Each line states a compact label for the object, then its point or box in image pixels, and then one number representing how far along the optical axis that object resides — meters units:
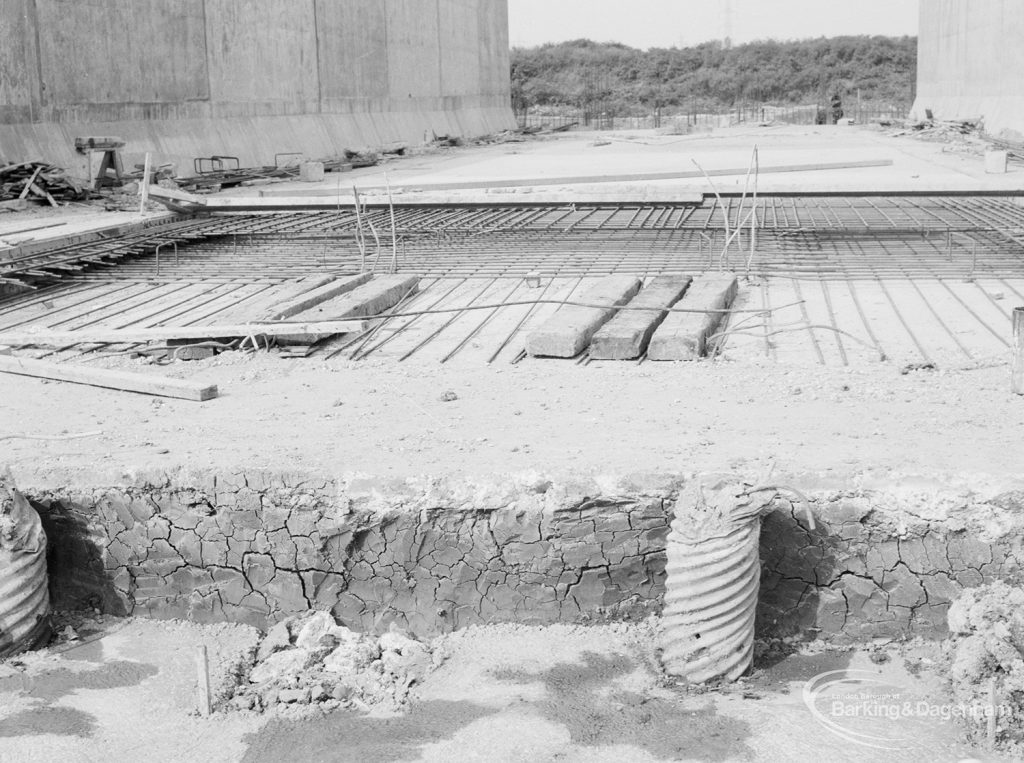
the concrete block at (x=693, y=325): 5.99
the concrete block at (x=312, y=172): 18.19
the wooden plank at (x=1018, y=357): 4.91
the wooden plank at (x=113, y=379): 5.40
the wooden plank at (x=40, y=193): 13.64
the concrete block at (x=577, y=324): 6.06
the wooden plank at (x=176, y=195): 11.52
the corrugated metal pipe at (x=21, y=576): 4.05
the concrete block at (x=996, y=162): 15.91
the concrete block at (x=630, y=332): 6.01
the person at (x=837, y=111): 41.88
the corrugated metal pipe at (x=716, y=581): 3.79
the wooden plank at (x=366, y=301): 6.76
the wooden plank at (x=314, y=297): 6.86
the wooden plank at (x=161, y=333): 6.34
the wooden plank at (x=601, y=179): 13.73
